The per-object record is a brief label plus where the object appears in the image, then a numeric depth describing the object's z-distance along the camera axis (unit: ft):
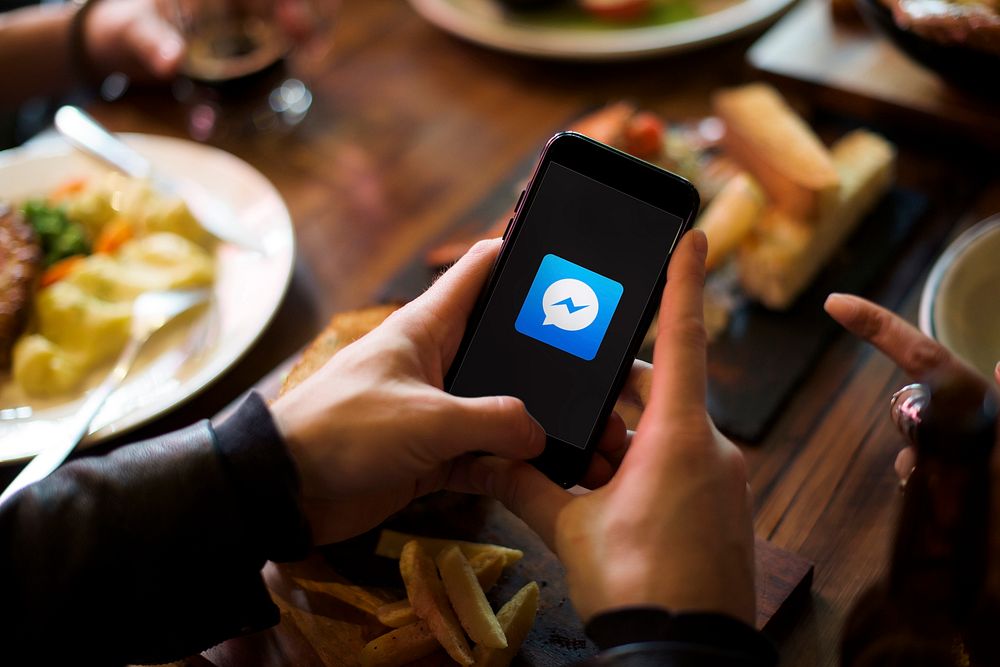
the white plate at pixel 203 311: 3.50
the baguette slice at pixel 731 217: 3.72
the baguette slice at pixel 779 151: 3.76
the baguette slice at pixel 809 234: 3.67
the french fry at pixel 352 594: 2.63
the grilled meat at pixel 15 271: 3.73
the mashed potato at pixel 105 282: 3.63
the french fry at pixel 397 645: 2.48
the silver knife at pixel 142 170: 4.22
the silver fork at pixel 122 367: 3.08
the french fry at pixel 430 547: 2.71
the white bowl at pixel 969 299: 3.08
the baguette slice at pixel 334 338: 3.12
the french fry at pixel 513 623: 2.42
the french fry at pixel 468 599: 2.40
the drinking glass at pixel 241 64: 5.06
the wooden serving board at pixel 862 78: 4.22
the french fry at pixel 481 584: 2.54
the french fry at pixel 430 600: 2.42
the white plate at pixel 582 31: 5.01
